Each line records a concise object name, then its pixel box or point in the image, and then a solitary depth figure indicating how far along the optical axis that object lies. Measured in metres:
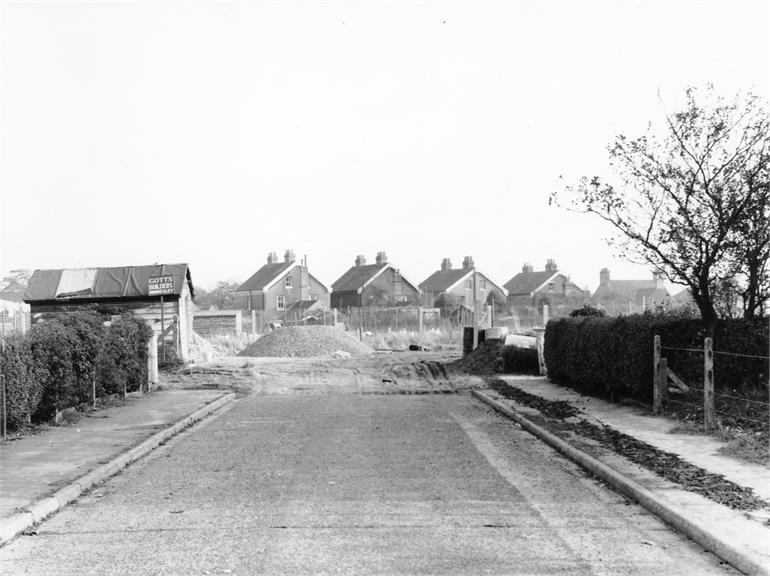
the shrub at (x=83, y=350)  14.66
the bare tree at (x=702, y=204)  14.51
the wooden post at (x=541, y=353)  25.03
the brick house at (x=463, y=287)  81.62
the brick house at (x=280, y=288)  77.81
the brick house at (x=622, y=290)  85.44
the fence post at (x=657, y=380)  14.11
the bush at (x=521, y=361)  26.41
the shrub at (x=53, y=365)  12.91
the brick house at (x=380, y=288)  80.50
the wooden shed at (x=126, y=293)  29.91
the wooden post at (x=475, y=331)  31.81
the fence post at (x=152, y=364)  20.92
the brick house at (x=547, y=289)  83.12
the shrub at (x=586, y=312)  27.24
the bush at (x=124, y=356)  16.87
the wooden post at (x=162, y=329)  28.88
